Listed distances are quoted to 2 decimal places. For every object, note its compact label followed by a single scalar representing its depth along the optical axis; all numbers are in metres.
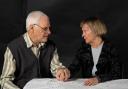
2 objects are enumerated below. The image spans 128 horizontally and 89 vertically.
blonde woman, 3.37
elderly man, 2.94
